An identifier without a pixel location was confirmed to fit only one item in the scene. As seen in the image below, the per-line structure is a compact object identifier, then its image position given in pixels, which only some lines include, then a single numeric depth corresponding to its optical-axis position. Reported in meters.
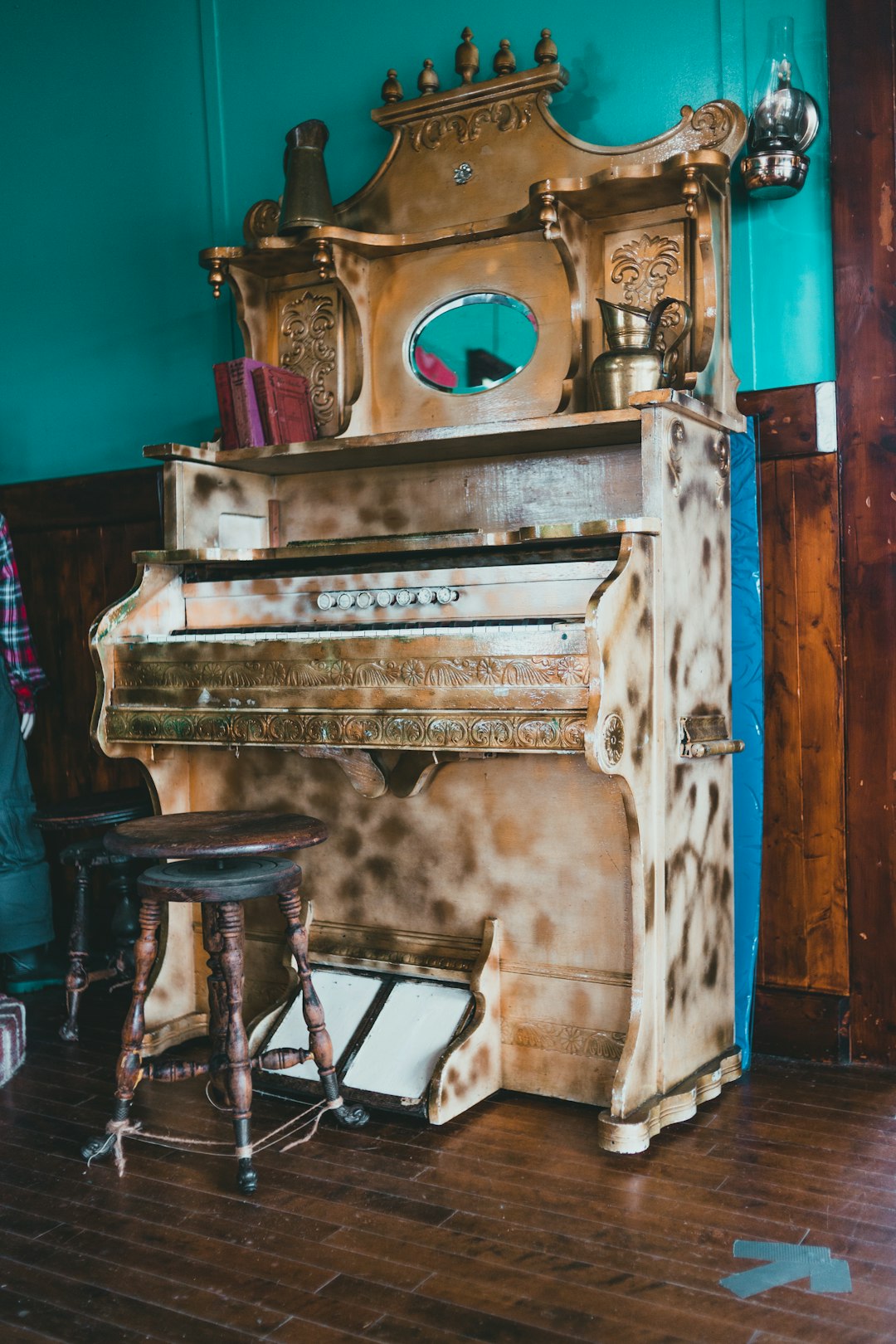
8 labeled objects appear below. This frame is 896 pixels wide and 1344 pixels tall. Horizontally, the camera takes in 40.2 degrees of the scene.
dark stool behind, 3.38
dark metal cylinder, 3.25
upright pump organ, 2.61
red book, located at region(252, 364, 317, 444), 3.26
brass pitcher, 2.80
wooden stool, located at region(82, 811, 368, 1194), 2.40
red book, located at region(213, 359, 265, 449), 3.25
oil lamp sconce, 2.93
